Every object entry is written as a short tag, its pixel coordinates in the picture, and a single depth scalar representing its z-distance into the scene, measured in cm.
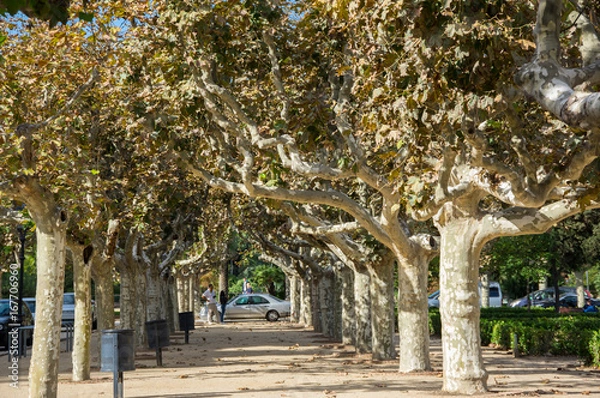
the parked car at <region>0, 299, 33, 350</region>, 2666
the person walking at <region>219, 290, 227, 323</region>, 4731
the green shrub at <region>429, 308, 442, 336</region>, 3038
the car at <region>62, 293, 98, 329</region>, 3871
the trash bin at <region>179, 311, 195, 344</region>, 2764
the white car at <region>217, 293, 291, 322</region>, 4847
